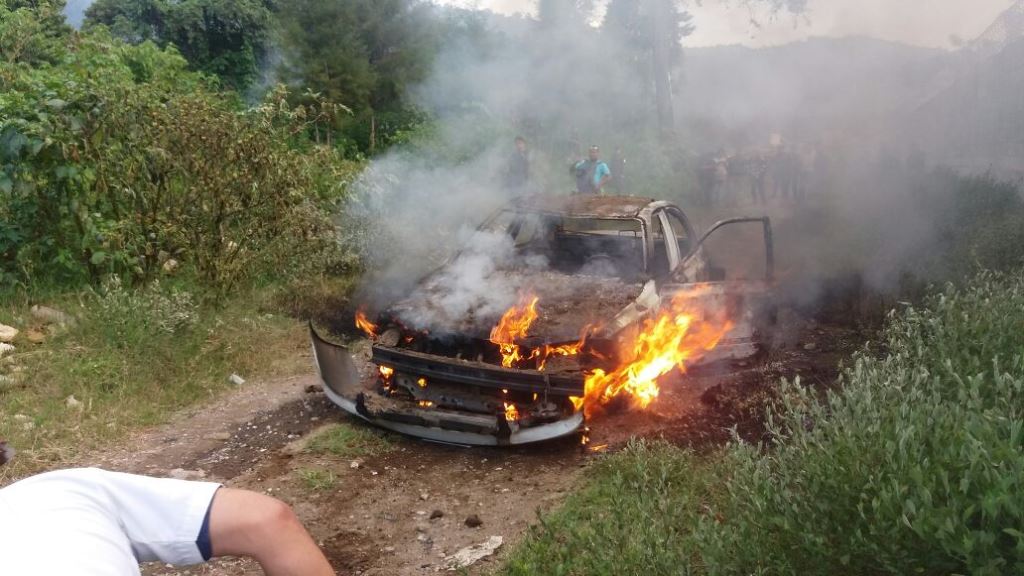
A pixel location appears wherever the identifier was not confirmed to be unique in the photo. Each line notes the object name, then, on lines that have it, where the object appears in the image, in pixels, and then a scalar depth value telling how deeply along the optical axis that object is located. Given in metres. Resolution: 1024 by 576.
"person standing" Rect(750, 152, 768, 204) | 18.91
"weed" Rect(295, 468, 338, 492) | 4.81
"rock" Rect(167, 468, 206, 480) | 5.00
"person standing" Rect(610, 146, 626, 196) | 16.48
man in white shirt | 1.25
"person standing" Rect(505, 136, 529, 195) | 11.81
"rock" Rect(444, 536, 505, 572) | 3.87
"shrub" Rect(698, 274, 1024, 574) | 2.14
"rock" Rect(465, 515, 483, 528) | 4.30
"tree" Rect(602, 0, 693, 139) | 18.83
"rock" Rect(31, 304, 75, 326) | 6.70
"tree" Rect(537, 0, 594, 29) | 17.45
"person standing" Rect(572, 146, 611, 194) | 12.57
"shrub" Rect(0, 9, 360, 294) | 6.96
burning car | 5.07
